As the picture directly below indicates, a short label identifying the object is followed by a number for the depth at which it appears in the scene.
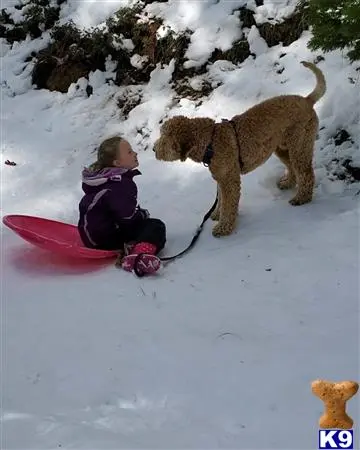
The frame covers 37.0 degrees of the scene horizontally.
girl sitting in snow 4.32
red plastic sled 4.42
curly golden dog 4.23
